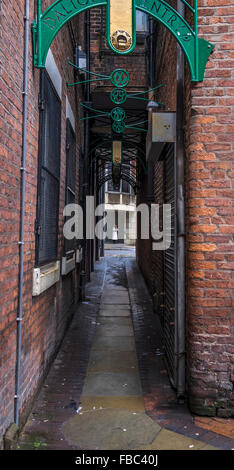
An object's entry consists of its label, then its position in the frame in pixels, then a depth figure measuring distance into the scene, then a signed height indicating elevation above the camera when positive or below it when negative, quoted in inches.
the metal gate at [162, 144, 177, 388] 166.6 -23.5
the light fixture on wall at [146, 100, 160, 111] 199.2 +77.9
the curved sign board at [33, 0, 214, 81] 129.5 +82.7
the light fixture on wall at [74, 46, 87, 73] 264.2 +140.2
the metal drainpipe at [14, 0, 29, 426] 114.8 +6.6
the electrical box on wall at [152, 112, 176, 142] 151.7 +49.6
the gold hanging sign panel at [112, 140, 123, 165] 323.3 +82.8
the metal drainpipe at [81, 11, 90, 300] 329.4 +92.7
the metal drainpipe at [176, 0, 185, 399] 143.8 -3.5
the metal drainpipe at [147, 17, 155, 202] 286.2 +148.2
